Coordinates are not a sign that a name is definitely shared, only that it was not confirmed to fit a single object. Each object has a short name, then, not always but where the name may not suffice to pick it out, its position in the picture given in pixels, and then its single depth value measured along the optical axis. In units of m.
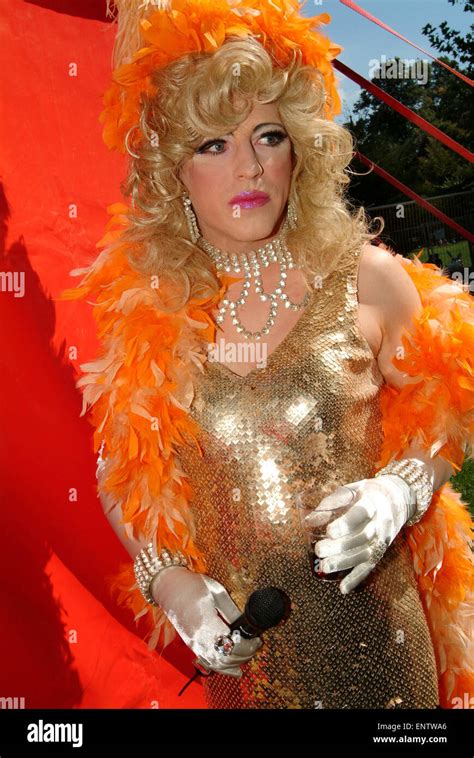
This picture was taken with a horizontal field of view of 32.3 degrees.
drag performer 1.41
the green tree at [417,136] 6.96
